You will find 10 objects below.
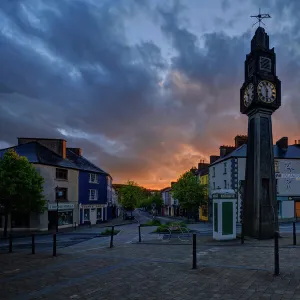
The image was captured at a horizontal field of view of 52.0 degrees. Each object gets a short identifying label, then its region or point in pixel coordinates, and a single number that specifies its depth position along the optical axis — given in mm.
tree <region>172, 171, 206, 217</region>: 46500
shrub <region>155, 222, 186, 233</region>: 23781
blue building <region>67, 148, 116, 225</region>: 42531
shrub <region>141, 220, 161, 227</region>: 32906
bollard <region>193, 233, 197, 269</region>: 9523
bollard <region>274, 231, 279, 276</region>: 8273
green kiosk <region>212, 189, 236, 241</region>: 17484
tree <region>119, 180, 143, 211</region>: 64750
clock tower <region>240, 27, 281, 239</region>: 18359
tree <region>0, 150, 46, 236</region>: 28453
